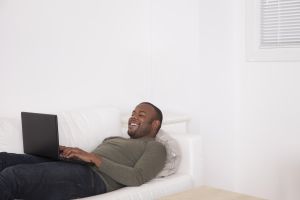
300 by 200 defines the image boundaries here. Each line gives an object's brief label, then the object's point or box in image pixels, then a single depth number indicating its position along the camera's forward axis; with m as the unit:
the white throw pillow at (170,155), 3.23
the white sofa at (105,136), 2.98
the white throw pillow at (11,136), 3.01
